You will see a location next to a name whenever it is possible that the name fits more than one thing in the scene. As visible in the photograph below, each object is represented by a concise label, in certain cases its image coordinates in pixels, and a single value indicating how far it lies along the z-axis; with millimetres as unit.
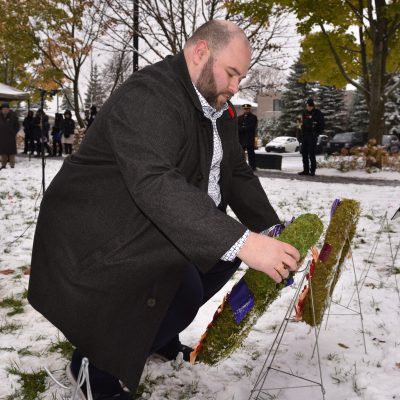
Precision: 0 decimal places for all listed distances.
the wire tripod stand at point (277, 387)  2480
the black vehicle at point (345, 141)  30578
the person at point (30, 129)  18656
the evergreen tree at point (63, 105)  79512
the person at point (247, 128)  13828
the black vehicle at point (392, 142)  29395
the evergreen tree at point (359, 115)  46125
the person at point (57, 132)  19156
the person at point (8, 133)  13602
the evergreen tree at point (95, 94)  72944
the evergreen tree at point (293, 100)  46541
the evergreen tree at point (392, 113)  44719
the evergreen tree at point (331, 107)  46188
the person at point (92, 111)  17062
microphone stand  6445
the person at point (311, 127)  13031
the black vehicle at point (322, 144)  34031
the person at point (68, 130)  18969
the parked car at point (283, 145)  37500
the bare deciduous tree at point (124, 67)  24088
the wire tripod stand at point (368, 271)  4148
